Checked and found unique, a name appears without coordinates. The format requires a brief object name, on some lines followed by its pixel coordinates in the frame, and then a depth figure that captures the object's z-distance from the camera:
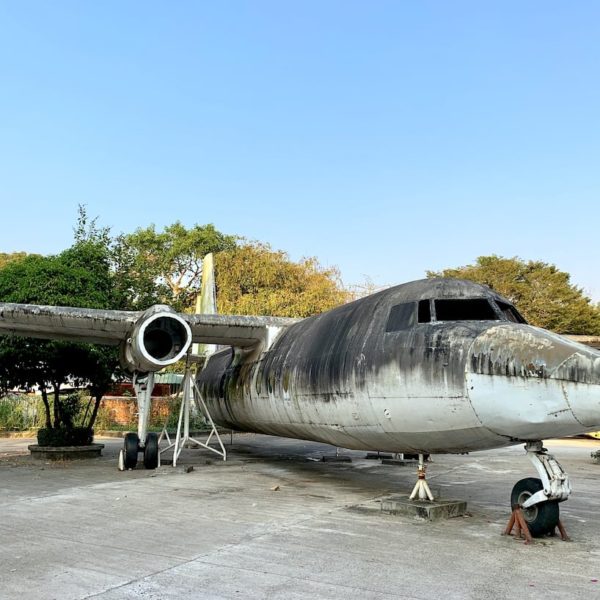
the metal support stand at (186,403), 13.31
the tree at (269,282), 34.41
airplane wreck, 5.72
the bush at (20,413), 25.37
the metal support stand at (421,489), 7.93
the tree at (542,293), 35.19
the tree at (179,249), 40.28
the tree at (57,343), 15.12
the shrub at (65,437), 15.75
